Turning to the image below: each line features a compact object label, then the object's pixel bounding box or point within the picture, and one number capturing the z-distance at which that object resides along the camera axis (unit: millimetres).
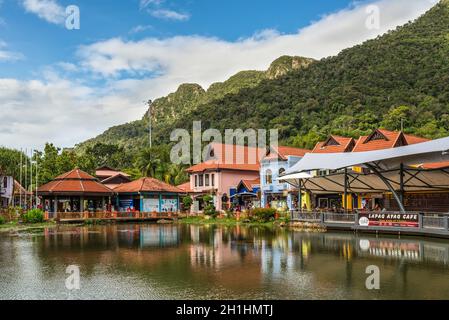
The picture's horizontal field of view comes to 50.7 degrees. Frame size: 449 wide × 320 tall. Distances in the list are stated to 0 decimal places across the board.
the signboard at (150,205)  49250
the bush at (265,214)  39094
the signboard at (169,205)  50506
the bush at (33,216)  41062
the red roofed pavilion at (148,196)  49031
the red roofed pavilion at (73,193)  44688
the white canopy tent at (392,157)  24388
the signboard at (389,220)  25344
